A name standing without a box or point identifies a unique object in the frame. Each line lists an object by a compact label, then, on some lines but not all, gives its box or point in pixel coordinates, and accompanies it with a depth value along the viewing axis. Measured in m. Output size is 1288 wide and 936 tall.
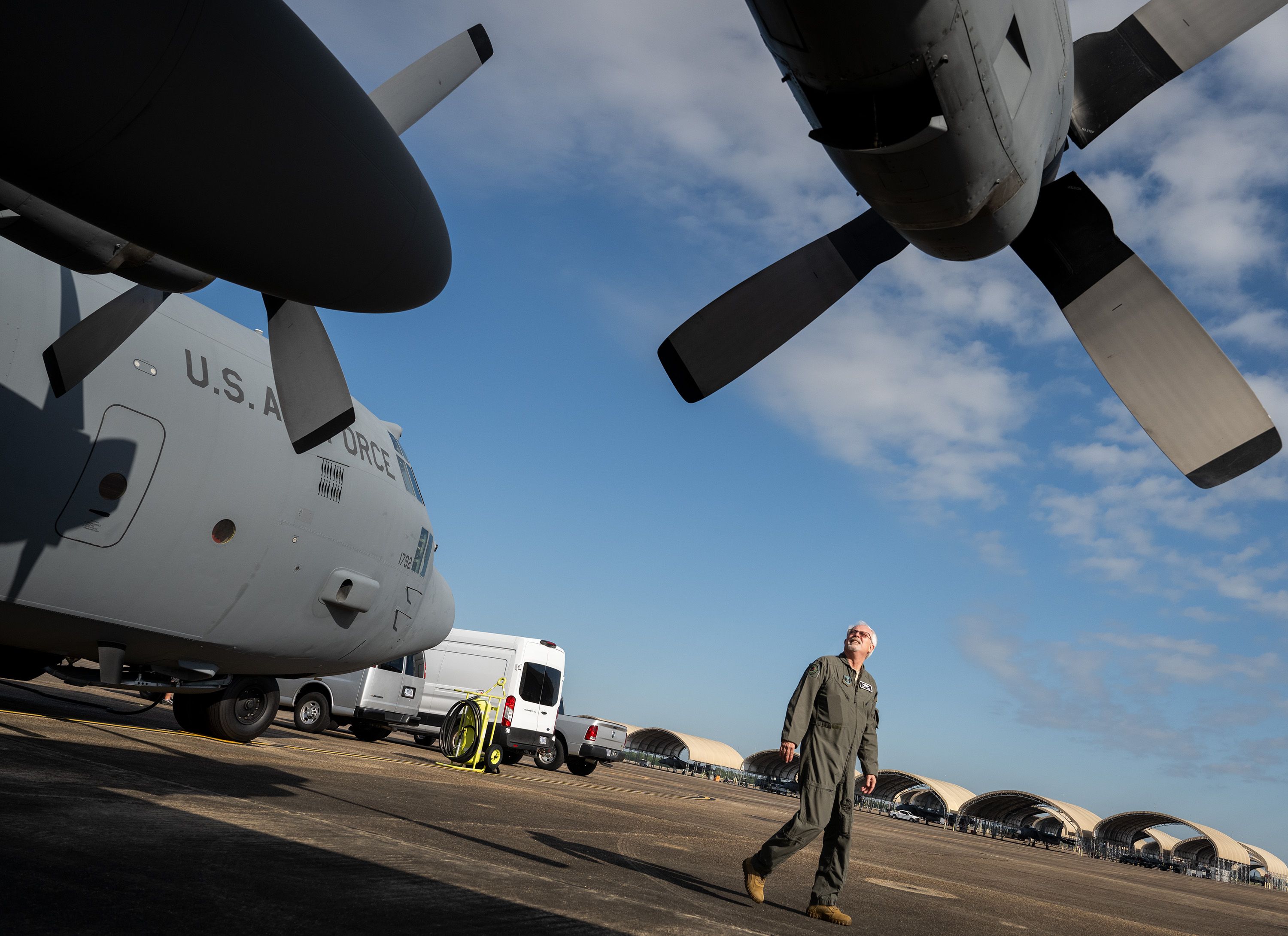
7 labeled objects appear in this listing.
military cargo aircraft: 6.61
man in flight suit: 5.78
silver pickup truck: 21.83
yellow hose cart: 16.11
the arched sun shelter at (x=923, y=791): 52.41
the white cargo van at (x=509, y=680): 18.66
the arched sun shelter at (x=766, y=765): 65.99
